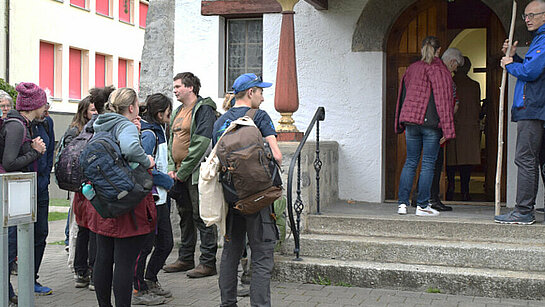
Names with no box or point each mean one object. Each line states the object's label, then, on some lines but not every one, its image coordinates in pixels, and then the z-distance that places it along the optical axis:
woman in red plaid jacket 7.50
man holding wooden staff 6.67
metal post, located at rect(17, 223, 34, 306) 4.02
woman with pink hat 5.93
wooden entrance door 9.00
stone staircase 6.43
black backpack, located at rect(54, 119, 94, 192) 6.13
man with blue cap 5.29
